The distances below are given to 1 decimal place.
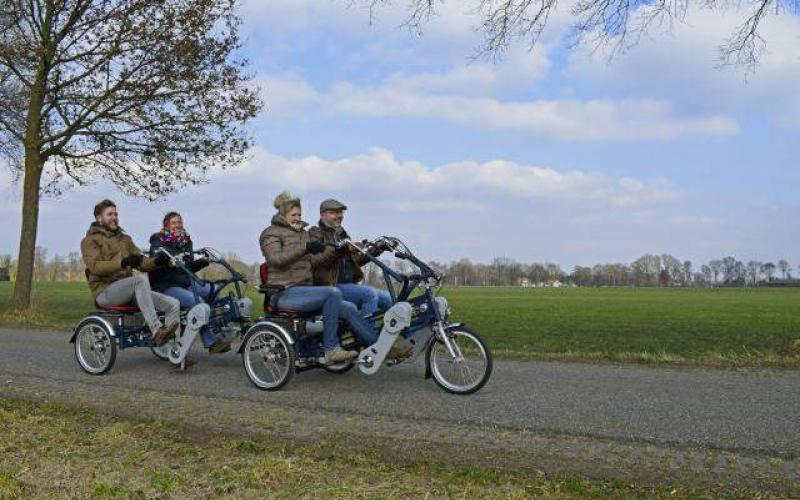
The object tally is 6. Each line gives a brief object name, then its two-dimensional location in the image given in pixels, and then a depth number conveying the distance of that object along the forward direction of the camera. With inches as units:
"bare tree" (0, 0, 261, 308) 684.1
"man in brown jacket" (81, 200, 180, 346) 328.8
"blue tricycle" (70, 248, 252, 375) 328.2
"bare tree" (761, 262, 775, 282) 6137.8
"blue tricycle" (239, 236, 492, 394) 272.1
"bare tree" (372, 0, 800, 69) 449.7
